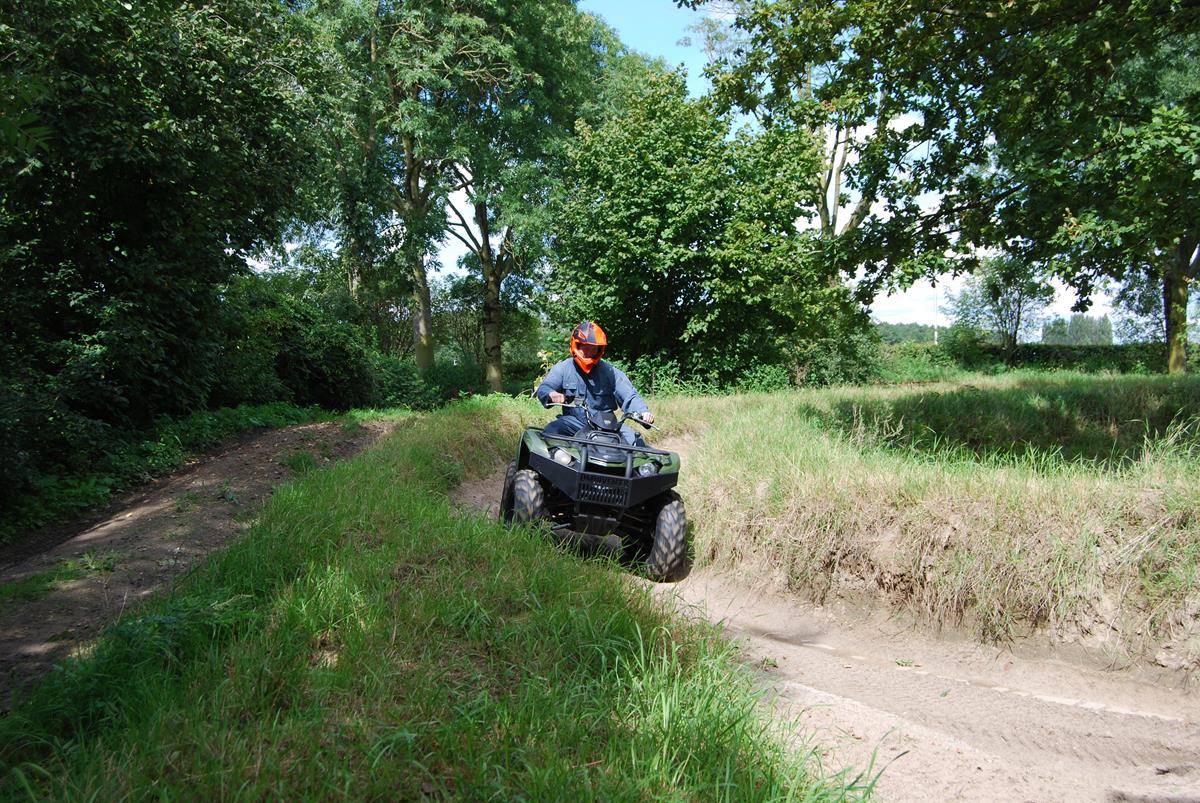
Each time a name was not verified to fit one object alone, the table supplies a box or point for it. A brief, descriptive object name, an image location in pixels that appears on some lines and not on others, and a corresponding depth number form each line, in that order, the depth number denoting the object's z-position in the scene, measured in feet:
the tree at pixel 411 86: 75.15
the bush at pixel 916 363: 85.35
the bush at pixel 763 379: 61.46
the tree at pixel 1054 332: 112.37
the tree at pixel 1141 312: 102.55
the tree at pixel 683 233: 57.98
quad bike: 17.95
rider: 20.52
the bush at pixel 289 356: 46.65
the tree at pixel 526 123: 79.92
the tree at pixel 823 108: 28.76
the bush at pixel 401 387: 64.95
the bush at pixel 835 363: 70.58
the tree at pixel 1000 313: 109.19
